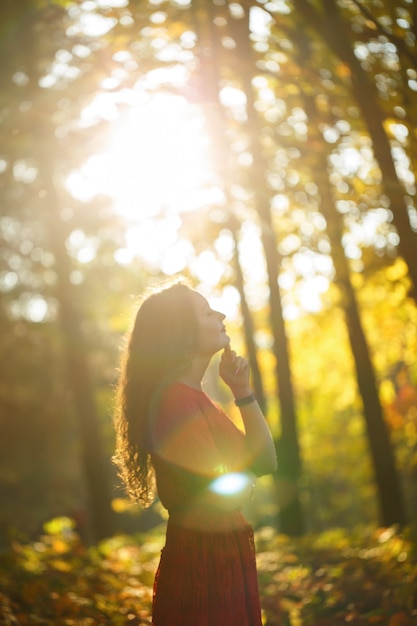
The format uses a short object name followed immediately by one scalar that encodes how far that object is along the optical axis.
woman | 3.66
